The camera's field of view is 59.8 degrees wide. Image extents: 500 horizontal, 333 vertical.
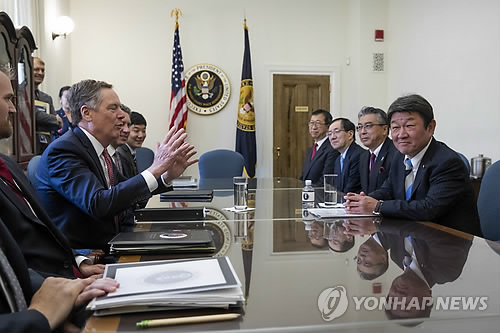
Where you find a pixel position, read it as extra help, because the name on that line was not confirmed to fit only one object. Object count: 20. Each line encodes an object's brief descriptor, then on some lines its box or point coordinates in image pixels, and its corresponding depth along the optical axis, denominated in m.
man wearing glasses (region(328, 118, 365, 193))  3.65
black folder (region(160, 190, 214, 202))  2.70
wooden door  6.70
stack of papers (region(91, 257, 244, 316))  0.87
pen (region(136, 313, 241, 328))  0.81
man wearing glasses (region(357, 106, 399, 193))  3.15
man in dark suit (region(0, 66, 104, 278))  1.30
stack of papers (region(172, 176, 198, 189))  3.45
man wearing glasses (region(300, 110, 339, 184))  4.25
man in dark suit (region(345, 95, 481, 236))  1.95
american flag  6.21
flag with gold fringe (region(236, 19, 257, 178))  6.36
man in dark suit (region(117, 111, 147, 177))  4.18
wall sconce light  5.44
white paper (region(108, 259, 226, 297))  0.92
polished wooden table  0.84
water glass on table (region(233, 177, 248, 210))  2.29
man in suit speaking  1.74
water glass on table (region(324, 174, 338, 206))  2.25
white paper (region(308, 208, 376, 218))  1.98
